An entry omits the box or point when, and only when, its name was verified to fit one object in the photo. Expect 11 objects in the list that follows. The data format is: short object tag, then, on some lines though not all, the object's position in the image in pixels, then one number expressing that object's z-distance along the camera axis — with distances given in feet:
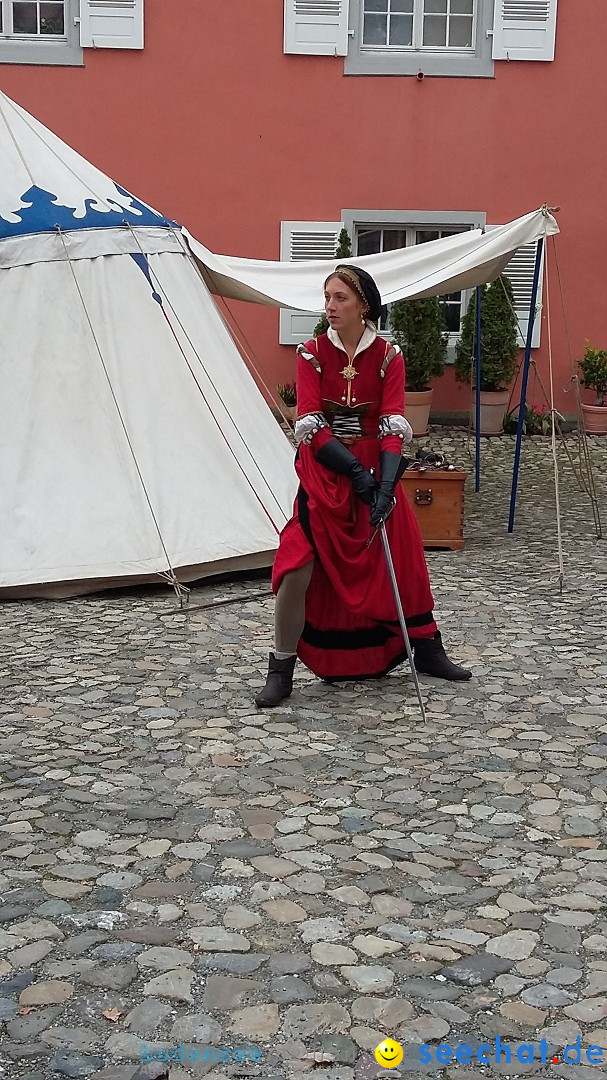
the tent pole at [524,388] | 21.91
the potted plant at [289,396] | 35.04
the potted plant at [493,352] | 35.14
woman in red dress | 14.15
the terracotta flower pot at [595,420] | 35.88
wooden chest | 22.99
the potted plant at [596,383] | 35.55
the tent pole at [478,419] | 27.02
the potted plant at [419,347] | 34.91
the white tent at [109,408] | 19.02
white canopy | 21.49
